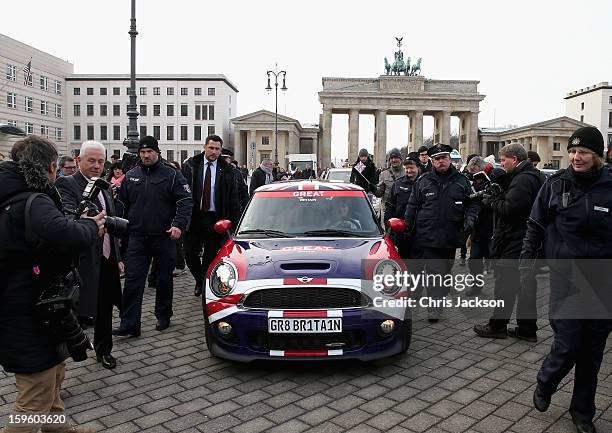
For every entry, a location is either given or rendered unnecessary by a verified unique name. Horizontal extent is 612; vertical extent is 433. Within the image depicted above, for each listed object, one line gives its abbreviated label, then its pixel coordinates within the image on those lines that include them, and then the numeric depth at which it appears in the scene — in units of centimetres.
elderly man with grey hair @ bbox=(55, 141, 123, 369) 487
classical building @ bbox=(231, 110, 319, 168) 8288
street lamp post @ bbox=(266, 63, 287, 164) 3716
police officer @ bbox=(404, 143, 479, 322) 671
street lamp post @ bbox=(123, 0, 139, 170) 1510
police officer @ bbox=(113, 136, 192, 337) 618
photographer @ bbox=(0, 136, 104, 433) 286
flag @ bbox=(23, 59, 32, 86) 7188
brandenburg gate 7669
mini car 466
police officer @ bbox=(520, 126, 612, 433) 375
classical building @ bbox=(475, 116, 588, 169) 8306
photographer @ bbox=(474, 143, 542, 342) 575
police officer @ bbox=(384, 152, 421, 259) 815
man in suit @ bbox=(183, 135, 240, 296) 805
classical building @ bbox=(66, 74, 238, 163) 8838
